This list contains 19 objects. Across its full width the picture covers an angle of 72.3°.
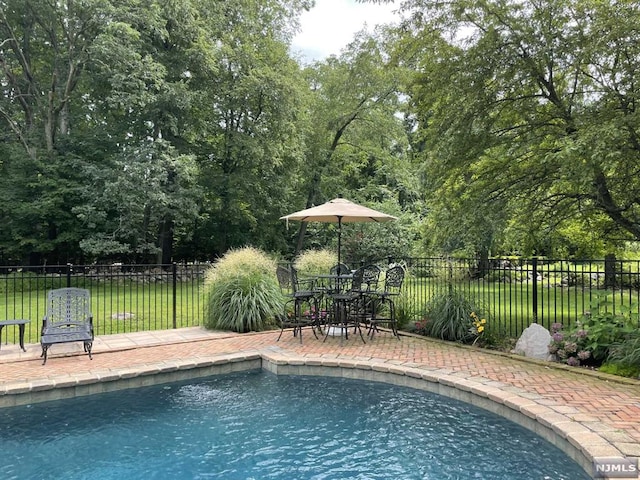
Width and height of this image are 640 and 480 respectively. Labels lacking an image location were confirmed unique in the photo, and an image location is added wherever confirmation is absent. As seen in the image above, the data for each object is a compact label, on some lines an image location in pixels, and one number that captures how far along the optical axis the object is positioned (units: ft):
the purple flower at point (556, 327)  18.47
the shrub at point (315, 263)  29.58
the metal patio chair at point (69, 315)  18.35
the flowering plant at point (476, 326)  20.93
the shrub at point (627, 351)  15.61
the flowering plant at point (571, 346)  17.04
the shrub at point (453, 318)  21.61
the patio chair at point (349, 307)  23.16
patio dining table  22.86
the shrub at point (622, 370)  15.47
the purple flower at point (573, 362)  17.04
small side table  18.99
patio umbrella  22.77
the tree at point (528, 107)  16.98
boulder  18.21
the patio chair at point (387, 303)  23.41
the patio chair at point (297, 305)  23.29
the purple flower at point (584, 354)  16.77
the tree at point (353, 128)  65.05
